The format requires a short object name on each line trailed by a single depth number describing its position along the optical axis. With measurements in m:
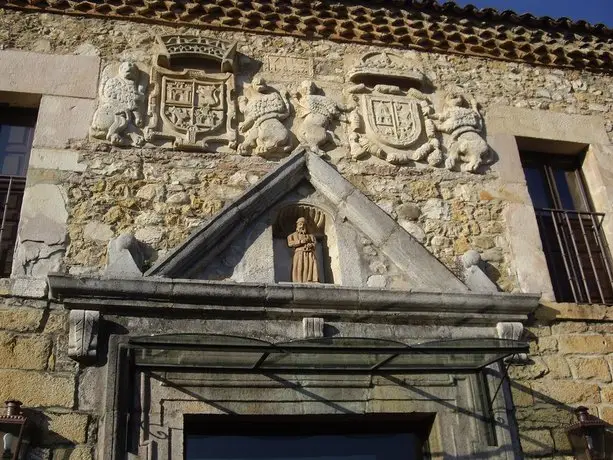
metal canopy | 3.94
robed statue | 4.86
